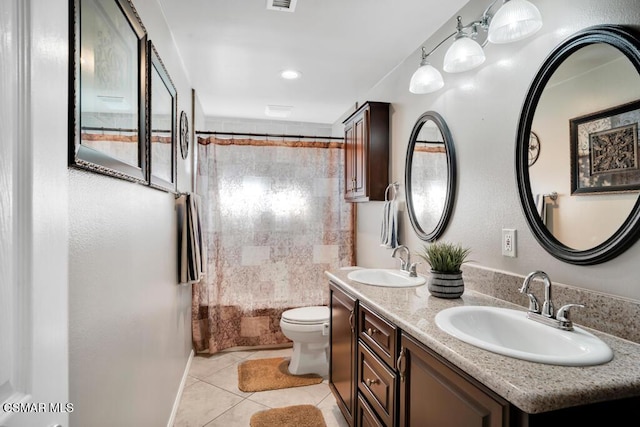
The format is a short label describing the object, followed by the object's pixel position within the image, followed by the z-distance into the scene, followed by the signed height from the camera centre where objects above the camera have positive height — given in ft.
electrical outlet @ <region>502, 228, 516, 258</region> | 5.16 -0.41
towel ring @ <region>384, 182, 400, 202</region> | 8.82 +0.59
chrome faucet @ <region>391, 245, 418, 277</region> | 7.22 -1.07
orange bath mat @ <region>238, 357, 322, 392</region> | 8.93 -4.29
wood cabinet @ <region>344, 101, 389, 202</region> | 9.18 +1.69
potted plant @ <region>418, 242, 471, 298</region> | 5.40 -0.90
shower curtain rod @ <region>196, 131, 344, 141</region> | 11.17 +2.54
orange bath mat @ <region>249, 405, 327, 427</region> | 7.27 -4.27
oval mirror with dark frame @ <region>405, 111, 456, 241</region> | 6.72 +0.79
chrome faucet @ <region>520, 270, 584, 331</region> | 3.79 -1.10
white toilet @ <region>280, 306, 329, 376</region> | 9.32 -3.36
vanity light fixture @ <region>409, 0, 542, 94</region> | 4.30 +2.39
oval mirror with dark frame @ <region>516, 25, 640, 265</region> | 3.69 +0.77
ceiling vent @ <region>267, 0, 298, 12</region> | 6.11 +3.64
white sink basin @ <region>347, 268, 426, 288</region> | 6.87 -1.33
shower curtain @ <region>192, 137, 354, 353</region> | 11.16 -0.61
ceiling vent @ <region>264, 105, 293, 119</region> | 12.42 +3.70
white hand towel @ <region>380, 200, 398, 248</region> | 8.38 -0.26
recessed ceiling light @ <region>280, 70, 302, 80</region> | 9.35 +3.72
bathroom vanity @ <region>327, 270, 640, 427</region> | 2.73 -1.53
